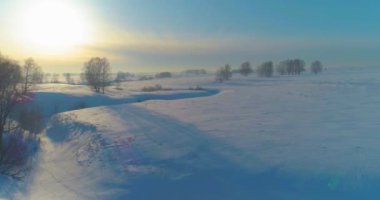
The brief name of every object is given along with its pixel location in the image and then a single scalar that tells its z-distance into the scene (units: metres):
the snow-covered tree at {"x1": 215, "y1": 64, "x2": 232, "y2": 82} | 123.51
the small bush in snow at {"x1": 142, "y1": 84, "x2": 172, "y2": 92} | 75.51
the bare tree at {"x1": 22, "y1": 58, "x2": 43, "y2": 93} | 70.10
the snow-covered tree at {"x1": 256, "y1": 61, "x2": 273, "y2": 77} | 145.00
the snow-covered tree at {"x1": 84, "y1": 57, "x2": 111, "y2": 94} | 82.12
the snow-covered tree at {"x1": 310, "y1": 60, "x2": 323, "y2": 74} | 151.57
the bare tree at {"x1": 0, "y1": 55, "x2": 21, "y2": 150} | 26.81
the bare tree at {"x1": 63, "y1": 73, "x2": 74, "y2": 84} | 148.96
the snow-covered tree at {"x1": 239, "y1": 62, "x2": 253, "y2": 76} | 152.25
